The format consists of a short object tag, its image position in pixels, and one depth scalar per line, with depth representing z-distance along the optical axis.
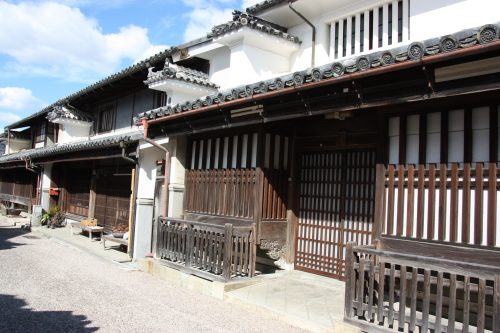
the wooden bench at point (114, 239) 12.76
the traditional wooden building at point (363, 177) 4.82
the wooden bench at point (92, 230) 15.46
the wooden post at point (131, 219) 12.08
